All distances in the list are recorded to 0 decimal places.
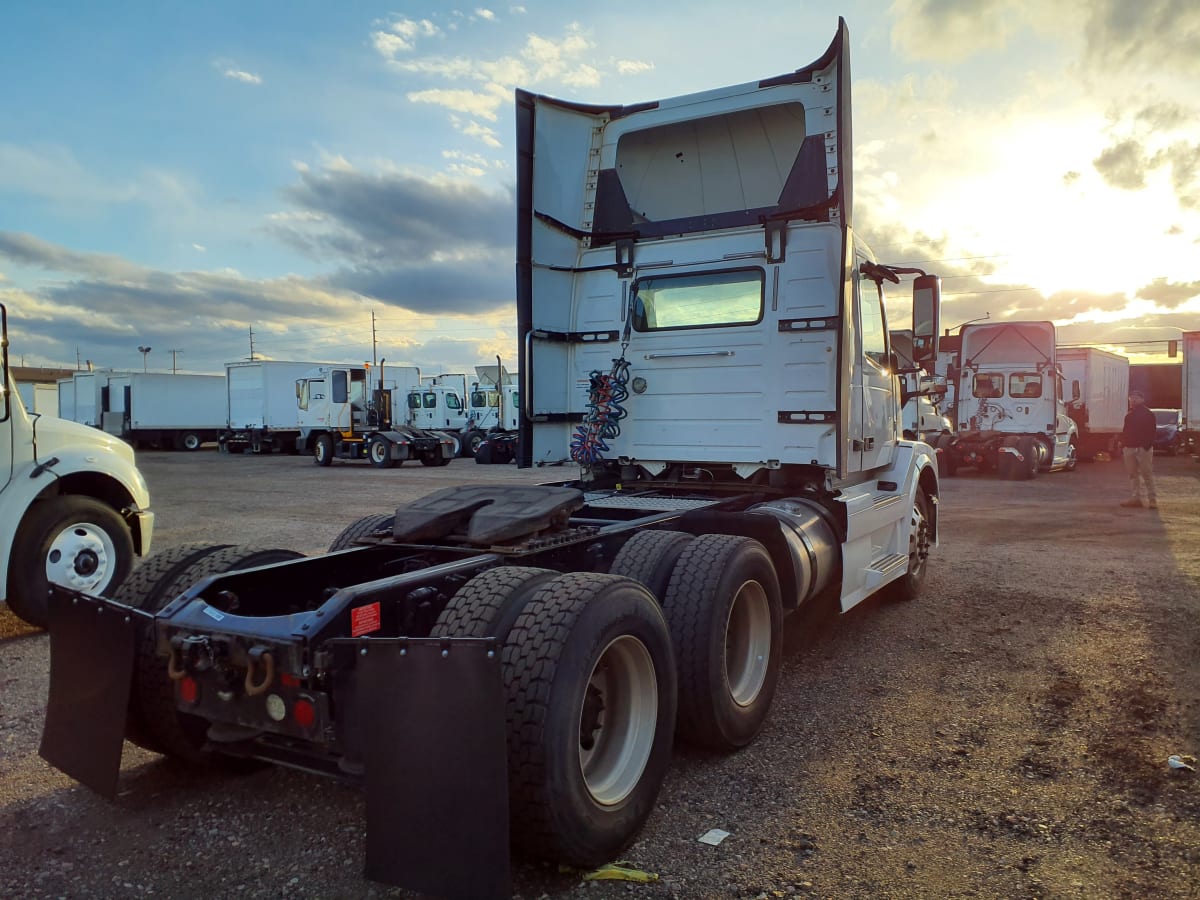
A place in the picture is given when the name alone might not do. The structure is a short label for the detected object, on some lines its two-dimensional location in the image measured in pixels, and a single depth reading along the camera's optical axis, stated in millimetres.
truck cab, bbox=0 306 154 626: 5906
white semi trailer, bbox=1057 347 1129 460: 23203
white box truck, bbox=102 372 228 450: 38969
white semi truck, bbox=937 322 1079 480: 18938
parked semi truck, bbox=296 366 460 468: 26328
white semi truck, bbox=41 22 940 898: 2684
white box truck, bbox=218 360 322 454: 33062
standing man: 13328
